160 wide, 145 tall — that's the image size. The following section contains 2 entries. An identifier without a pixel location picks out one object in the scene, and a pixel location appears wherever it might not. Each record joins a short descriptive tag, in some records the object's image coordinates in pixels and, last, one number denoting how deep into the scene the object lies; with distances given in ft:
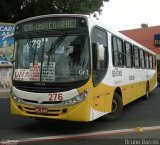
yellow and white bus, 29.86
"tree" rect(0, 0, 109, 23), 85.76
